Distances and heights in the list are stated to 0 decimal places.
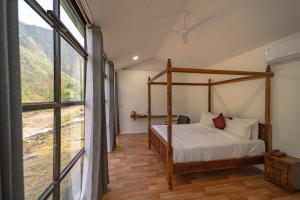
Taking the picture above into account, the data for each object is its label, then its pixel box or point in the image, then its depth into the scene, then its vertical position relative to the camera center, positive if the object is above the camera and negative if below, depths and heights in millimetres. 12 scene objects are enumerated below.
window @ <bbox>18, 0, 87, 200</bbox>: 1005 +7
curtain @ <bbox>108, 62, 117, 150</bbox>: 4137 -269
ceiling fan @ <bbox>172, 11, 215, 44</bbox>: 2484 +1063
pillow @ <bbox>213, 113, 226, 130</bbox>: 3548 -569
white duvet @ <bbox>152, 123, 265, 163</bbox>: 2464 -819
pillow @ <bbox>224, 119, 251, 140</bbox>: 2880 -617
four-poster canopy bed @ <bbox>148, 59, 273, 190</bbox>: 2404 -871
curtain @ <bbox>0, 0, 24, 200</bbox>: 494 -30
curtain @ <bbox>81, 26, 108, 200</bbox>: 1937 -234
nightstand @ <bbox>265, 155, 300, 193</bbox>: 2203 -1114
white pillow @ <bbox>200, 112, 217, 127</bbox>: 4008 -577
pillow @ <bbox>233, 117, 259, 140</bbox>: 2882 -593
